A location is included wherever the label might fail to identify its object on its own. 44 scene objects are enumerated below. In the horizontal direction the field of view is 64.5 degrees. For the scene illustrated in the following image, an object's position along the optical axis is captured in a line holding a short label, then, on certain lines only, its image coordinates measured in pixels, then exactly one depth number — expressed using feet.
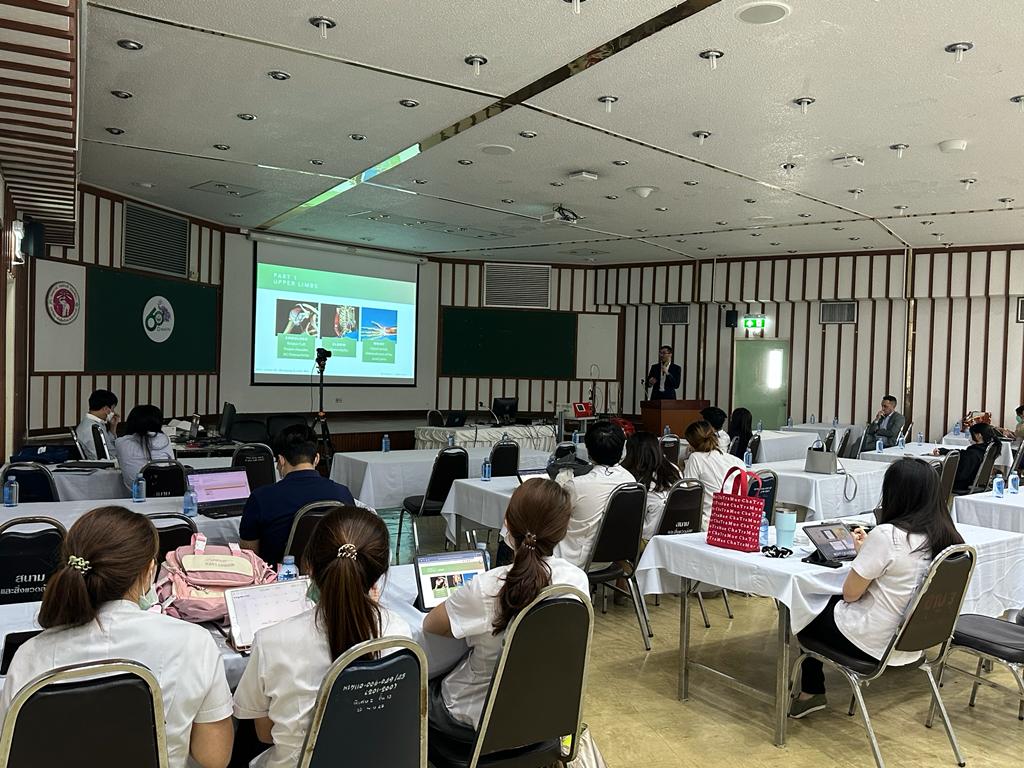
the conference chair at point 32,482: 17.03
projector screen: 41.52
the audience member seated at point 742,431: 32.65
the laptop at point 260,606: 8.32
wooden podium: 39.83
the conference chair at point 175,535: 11.98
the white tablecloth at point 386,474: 23.89
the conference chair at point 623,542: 15.40
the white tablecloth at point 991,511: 18.84
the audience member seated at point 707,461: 18.35
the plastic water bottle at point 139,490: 16.65
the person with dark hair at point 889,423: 38.09
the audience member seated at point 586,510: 15.49
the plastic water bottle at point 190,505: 15.52
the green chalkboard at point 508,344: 50.16
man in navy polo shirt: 12.53
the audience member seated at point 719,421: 26.04
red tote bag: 12.71
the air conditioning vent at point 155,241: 33.65
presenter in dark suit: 46.78
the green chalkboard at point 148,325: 32.32
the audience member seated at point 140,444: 19.49
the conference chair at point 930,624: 10.48
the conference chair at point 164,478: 18.19
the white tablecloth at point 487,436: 37.24
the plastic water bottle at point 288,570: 9.96
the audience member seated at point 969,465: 27.35
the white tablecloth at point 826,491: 22.26
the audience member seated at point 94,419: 23.24
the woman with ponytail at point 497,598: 8.16
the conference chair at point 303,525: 12.06
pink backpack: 8.71
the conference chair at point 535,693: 7.86
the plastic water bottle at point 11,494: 15.62
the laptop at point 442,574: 9.86
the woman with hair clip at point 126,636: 6.10
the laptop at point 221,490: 16.03
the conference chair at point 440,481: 21.80
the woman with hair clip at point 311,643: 6.59
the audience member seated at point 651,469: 17.97
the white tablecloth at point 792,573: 11.48
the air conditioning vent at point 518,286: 51.01
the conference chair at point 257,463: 20.25
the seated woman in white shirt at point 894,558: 10.70
